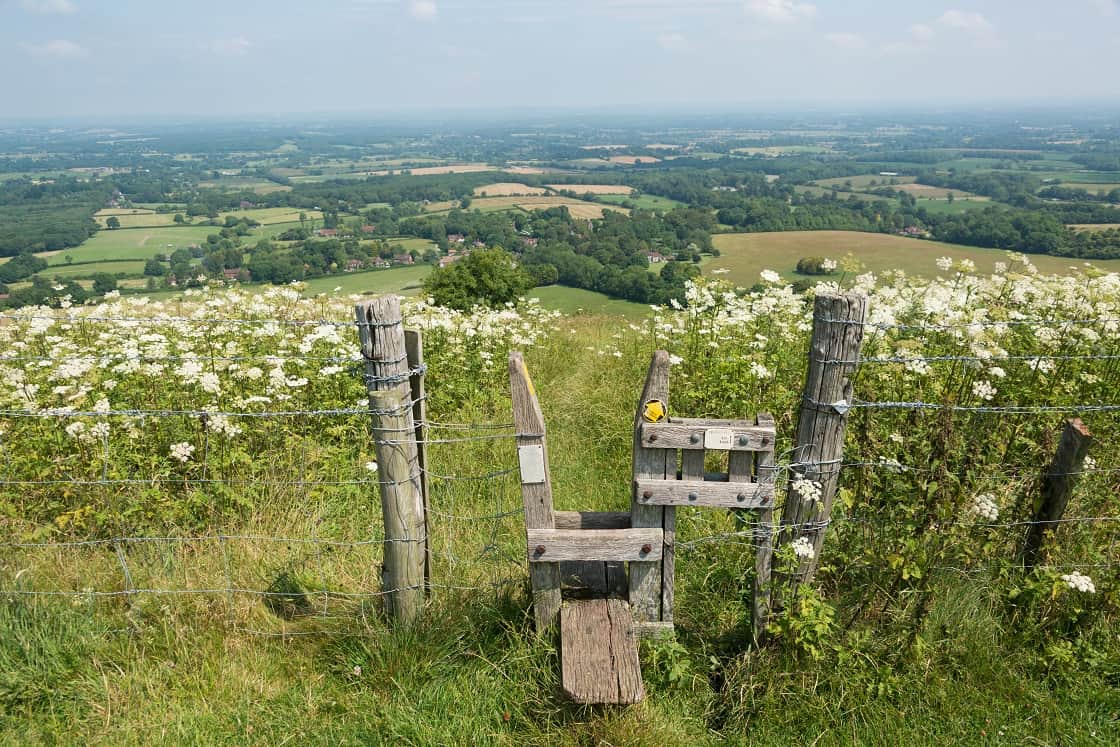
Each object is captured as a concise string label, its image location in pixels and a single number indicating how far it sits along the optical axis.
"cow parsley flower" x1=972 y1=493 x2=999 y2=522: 3.25
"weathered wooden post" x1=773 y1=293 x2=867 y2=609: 2.85
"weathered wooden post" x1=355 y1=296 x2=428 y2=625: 3.01
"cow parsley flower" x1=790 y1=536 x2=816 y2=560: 3.03
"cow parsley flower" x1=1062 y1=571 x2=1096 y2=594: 3.16
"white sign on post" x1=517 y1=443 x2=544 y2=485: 3.09
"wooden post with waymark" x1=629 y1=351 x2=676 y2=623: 2.97
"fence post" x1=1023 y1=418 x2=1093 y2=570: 3.39
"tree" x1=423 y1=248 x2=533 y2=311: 21.34
